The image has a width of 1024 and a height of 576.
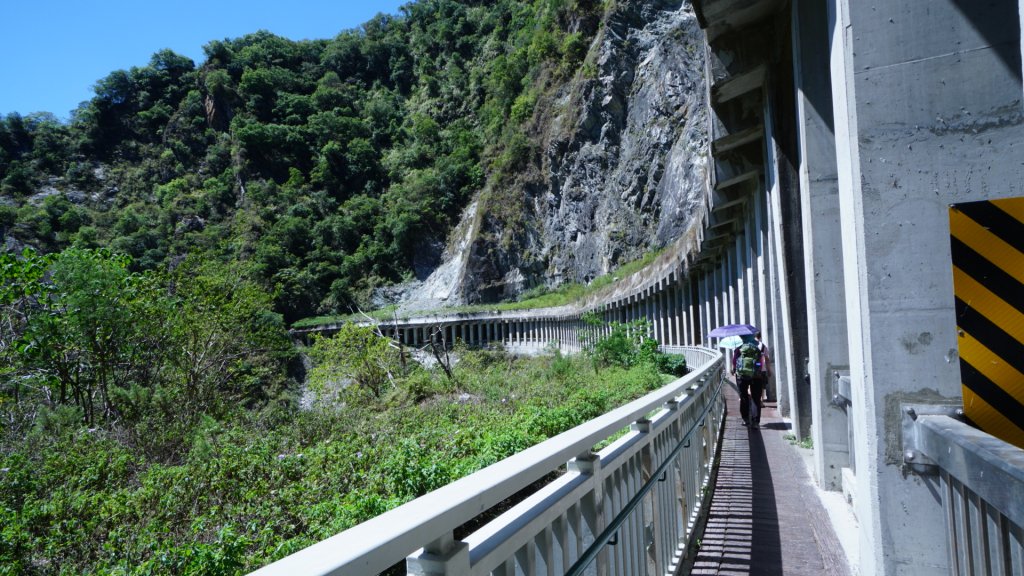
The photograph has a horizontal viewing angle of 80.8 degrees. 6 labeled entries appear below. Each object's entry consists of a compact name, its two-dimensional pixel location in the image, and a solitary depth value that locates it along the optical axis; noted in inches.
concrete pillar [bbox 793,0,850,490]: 215.6
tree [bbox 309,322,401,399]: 914.7
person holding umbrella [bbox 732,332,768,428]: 372.8
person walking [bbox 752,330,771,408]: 373.4
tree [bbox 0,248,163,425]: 518.0
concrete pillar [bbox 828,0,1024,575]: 114.7
